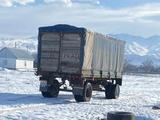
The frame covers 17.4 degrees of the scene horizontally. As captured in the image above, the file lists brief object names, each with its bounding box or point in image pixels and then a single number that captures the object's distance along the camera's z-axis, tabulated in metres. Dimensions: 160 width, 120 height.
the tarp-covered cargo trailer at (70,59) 25.69
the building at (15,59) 146.25
